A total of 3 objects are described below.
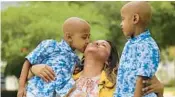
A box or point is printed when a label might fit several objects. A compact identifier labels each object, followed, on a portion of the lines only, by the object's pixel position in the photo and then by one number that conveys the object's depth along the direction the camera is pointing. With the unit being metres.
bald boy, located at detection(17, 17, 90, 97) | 2.78
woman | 2.78
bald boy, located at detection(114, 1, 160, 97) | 2.37
